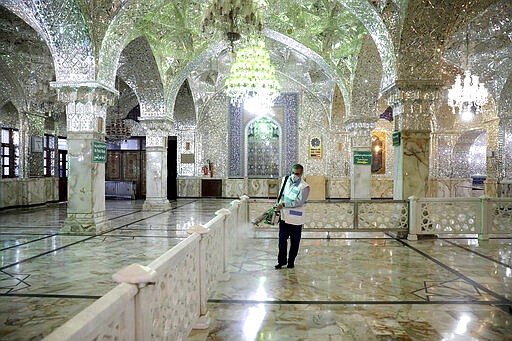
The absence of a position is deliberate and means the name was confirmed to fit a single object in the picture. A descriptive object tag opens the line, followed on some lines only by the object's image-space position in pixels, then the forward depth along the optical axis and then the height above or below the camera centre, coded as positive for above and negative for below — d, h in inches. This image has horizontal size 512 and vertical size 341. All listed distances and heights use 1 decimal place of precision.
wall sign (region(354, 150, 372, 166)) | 387.5 +12.7
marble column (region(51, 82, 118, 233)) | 253.1 +14.0
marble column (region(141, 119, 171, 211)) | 410.6 +10.7
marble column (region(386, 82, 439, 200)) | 245.9 +15.8
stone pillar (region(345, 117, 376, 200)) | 390.0 +23.0
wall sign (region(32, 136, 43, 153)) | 436.5 +31.5
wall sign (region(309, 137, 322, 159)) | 541.6 +32.1
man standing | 156.4 -16.8
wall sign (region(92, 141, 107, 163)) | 255.4 +13.3
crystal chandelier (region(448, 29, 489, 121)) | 356.5 +74.4
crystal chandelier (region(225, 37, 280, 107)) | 310.0 +81.5
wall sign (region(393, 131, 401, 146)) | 250.6 +21.8
